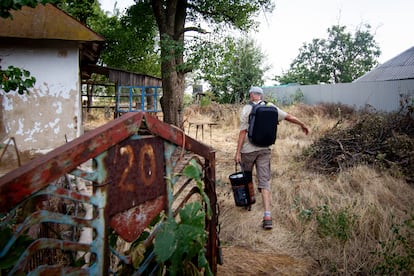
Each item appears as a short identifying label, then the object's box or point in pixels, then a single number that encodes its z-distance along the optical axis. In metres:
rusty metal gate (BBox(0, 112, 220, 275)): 1.30
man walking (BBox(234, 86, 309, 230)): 4.62
